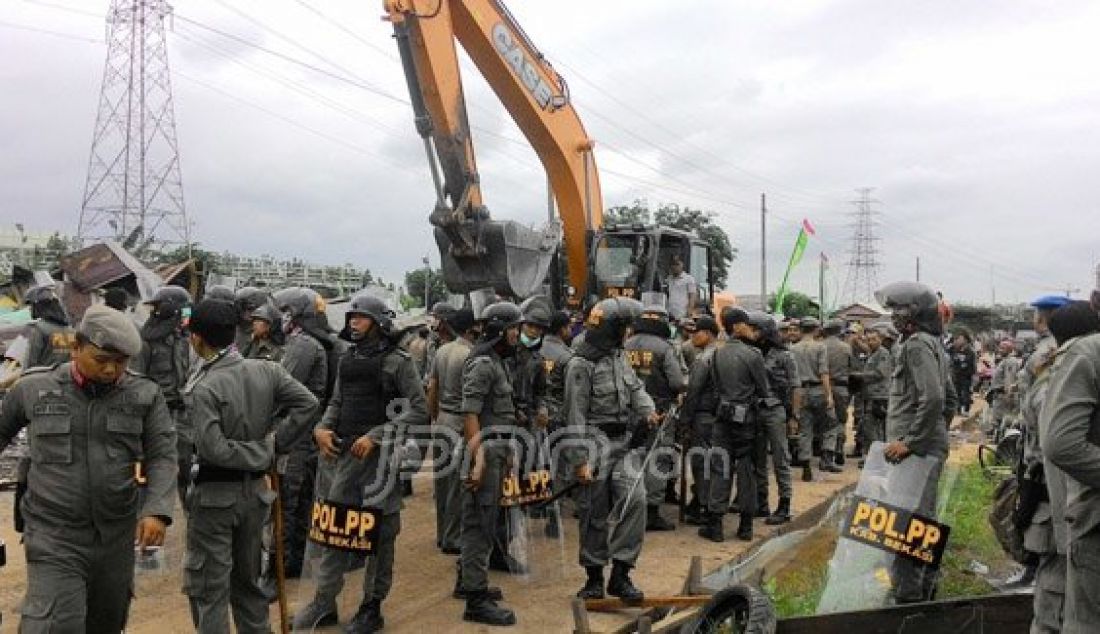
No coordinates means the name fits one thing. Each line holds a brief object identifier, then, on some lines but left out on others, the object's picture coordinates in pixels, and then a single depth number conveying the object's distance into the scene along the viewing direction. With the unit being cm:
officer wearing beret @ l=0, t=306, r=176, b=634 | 380
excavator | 888
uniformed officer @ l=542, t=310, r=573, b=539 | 815
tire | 420
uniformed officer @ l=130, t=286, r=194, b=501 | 685
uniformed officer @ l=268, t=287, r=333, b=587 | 646
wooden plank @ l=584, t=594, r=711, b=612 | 557
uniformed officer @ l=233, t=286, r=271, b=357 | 705
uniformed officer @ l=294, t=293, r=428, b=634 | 552
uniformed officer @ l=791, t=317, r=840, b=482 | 1161
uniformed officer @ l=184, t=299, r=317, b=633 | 440
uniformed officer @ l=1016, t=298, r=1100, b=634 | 385
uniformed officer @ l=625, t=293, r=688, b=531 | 821
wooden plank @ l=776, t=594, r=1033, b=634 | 434
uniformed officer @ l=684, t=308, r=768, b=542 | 813
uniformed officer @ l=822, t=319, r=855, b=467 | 1241
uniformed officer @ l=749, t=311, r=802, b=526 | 878
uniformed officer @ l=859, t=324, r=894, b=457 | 1211
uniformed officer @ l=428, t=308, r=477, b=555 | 710
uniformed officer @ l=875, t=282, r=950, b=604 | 550
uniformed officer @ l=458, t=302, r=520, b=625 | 579
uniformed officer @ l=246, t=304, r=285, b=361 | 671
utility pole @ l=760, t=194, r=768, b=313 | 3691
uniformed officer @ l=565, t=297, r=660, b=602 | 610
